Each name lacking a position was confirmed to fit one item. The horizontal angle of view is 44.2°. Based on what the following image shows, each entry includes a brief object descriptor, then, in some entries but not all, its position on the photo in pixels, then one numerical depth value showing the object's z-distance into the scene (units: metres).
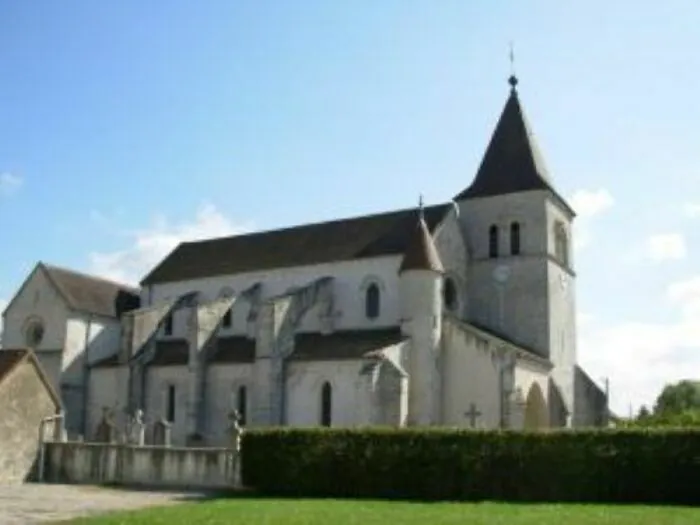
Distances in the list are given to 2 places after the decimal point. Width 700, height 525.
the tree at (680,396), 76.49
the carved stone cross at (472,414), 32.72
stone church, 34.81
